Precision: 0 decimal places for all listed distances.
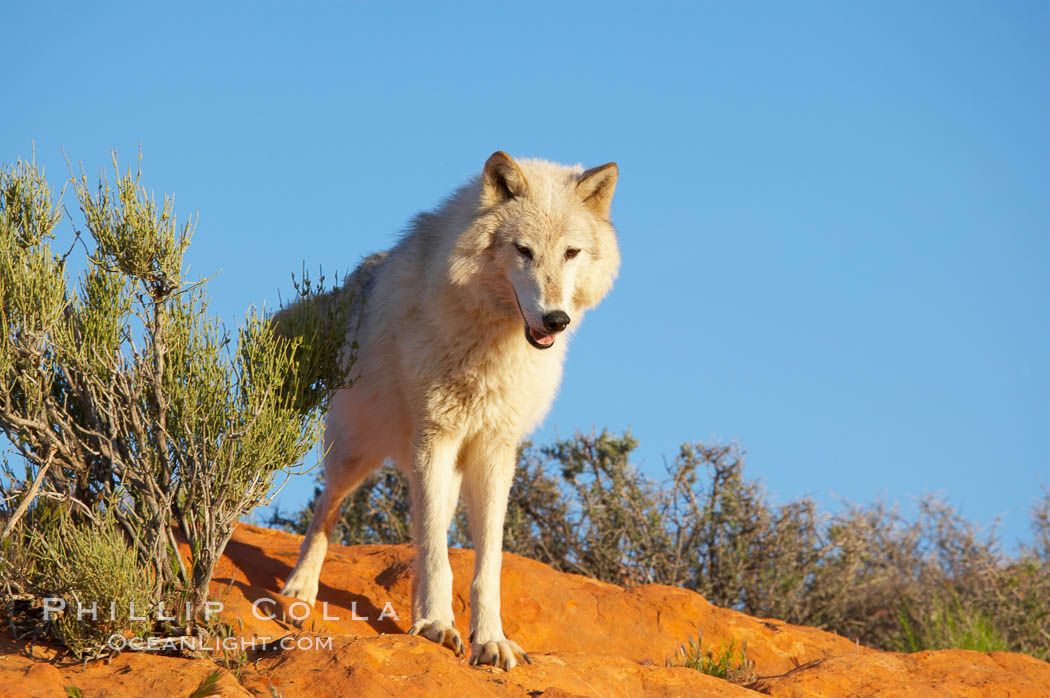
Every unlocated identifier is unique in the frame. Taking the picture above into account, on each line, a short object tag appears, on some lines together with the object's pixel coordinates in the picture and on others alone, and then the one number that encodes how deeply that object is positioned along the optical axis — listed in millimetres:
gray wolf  9906
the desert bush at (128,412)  9305
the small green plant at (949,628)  16528
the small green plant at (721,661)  11500
